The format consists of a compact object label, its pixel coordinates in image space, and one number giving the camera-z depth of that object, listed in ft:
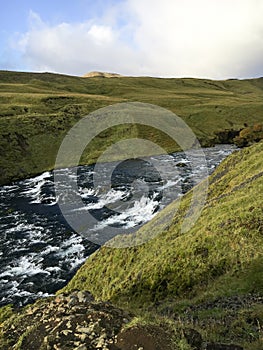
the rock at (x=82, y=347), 27.43
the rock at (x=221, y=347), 27.52
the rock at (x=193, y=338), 27.58
